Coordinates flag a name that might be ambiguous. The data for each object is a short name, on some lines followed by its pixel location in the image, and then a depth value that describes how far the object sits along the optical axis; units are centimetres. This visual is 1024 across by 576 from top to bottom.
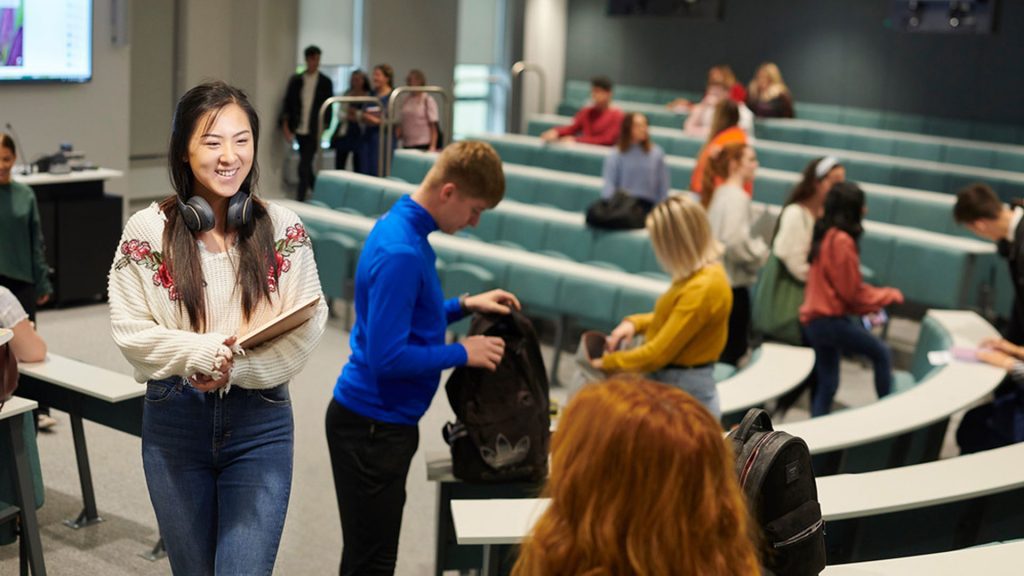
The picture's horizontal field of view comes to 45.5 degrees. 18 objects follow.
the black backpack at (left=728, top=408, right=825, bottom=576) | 225
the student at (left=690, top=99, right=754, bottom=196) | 857
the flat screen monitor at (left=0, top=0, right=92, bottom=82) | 947
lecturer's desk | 872
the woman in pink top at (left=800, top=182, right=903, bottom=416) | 646
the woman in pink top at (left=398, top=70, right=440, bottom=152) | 1211
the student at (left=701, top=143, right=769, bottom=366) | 704
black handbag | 844
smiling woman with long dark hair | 247
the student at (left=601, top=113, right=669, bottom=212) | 873
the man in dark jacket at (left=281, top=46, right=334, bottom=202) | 1239
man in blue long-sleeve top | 325
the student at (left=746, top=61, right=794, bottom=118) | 1534
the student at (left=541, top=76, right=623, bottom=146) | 1198
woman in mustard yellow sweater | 428
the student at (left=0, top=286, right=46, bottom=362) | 396
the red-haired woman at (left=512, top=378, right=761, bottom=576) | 167
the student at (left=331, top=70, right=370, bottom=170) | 1211
